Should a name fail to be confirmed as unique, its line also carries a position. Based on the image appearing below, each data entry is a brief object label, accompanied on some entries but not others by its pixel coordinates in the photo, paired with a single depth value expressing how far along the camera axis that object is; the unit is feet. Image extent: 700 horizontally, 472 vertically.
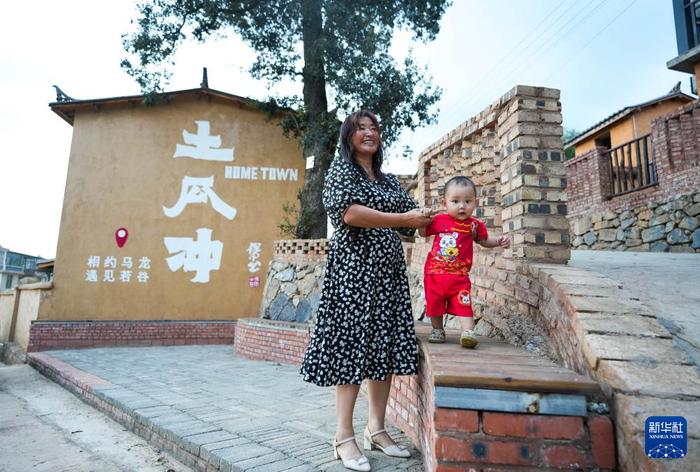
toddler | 7.47
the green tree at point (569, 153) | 67.67
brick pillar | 9.05
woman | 6.62
